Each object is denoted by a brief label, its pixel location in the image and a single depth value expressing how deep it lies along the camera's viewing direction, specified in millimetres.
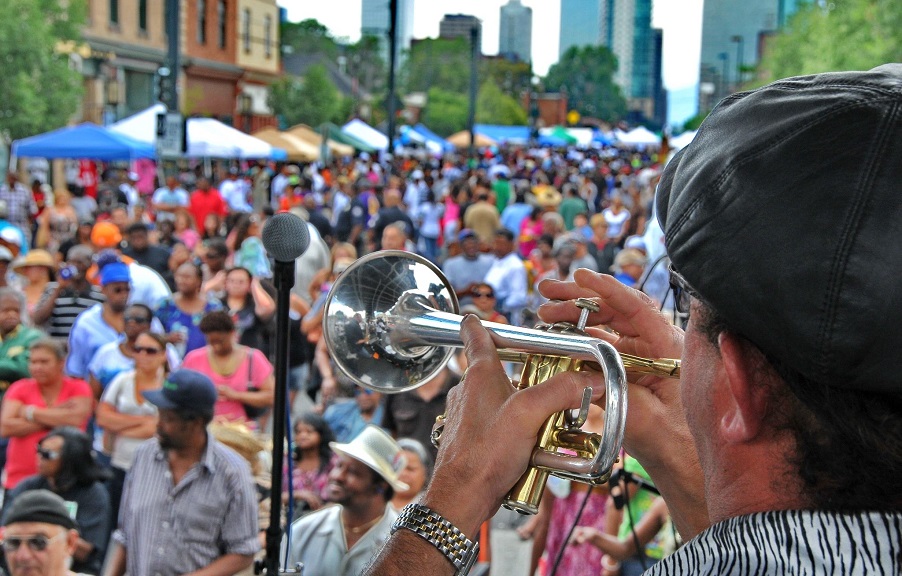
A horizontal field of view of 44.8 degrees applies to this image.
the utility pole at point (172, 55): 14469
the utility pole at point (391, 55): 20109
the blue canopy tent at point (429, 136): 42656
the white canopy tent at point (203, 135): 17516
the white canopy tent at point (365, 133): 30528
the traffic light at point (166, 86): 14430
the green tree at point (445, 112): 68000
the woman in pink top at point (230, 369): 6551
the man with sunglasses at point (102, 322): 7113
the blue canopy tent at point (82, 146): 15734
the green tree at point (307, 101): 47031
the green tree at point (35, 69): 23484
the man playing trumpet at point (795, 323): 1032
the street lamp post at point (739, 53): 66312
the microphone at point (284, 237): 2848
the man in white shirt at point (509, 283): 9844
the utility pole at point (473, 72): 32022
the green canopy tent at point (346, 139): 27825
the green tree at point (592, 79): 125750
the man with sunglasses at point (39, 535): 4168
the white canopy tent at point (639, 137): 51062
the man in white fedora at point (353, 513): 4539
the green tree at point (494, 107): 69625
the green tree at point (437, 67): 78500
